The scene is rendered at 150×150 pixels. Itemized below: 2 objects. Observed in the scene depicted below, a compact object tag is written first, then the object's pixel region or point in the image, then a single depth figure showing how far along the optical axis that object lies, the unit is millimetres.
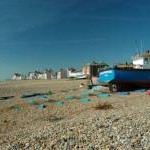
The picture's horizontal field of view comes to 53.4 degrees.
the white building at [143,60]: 13937
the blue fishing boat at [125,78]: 12338
